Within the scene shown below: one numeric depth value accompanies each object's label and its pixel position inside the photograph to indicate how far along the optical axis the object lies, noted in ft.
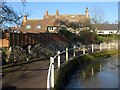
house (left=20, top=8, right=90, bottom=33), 96.02
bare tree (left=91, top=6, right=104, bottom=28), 98.59
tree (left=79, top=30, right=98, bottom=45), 61.58
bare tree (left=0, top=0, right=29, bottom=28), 30.63
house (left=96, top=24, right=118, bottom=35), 147.33
